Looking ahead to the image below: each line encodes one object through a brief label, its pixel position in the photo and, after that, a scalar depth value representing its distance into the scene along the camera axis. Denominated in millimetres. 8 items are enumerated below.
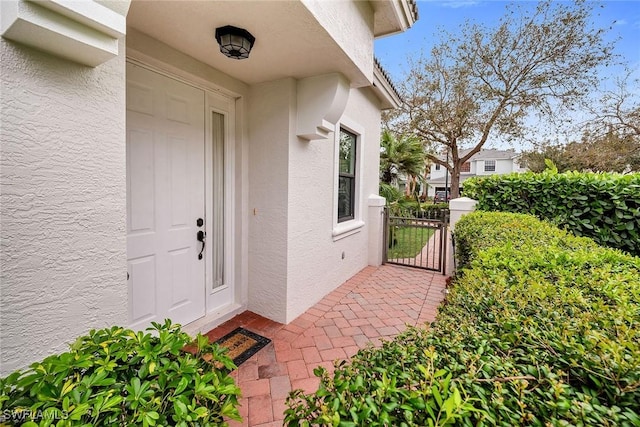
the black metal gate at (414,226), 6469
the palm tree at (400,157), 9656
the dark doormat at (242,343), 3121
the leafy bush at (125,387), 857
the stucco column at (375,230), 6867
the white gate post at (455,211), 6008
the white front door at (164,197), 2822
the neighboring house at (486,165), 35522
